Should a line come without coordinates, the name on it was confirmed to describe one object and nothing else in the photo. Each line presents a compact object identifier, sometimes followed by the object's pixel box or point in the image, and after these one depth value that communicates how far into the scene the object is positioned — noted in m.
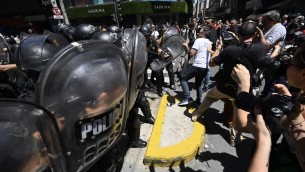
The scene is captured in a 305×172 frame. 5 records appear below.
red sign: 7.19
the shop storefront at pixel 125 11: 15.96
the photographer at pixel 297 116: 0.78
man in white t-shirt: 2.82
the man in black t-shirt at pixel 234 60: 1.85
